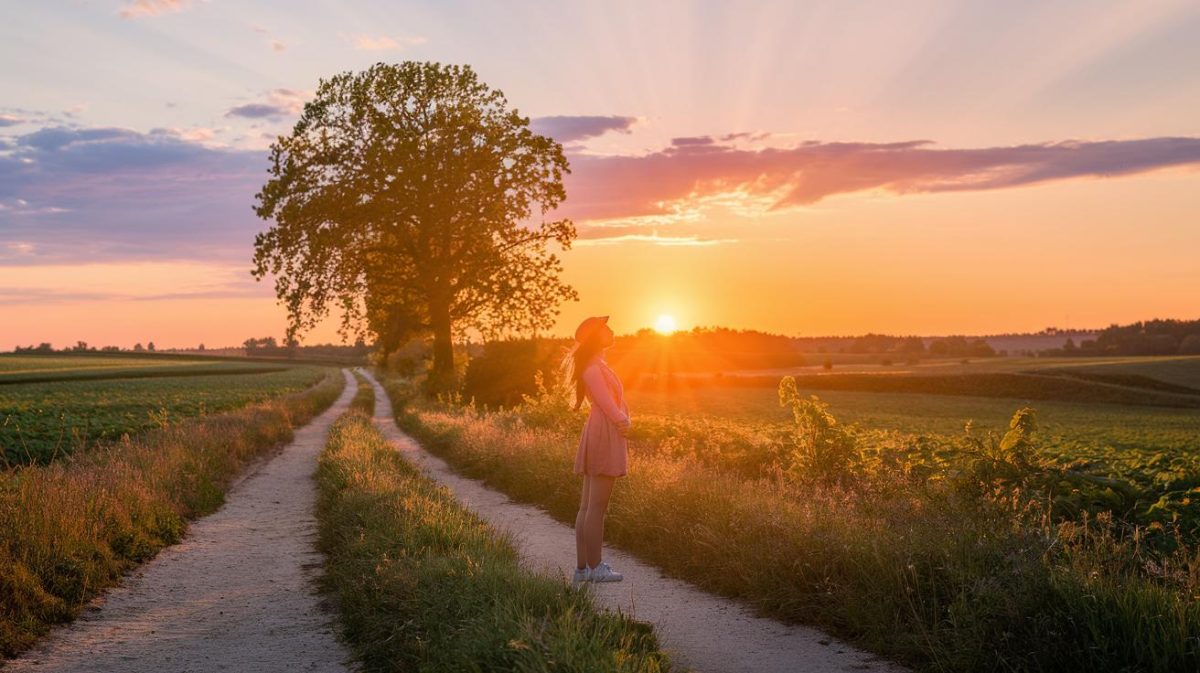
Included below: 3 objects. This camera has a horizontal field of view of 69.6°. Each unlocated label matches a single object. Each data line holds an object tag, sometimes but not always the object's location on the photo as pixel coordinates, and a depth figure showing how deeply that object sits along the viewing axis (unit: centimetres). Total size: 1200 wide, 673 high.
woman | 831
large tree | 3005
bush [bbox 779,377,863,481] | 1244
